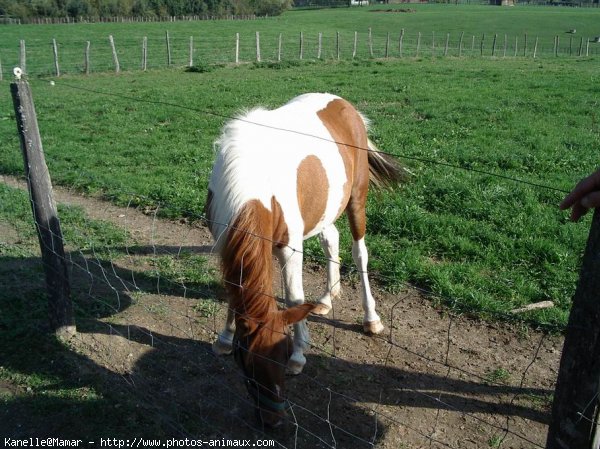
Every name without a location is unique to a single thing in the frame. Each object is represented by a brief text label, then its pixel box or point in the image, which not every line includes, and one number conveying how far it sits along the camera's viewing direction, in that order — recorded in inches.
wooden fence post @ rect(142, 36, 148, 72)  916.1
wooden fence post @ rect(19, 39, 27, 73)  783.1
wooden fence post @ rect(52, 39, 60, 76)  855.7
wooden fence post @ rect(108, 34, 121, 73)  890.5
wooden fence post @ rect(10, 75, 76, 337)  152.7
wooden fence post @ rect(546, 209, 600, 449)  67.5
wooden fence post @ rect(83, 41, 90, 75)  863.7
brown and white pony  110.2
